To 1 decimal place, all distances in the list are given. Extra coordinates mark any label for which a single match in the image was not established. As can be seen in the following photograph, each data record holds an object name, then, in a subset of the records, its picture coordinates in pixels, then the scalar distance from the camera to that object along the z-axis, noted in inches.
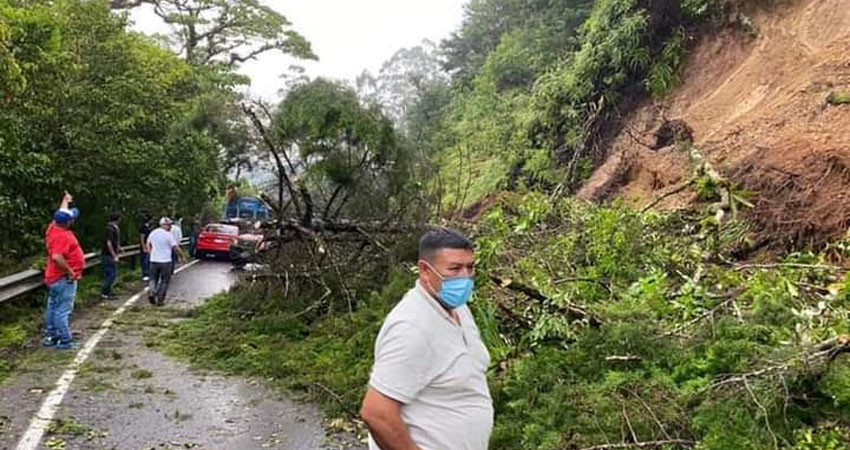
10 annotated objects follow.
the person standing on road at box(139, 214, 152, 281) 728.9
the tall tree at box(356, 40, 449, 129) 2711.6
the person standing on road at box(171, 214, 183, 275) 619.1
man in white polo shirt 113.3
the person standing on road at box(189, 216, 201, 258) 1187.6
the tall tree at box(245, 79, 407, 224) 471.8
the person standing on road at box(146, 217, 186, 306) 563.5
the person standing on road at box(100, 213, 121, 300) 591.5
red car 1091.9
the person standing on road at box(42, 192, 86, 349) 371.9
